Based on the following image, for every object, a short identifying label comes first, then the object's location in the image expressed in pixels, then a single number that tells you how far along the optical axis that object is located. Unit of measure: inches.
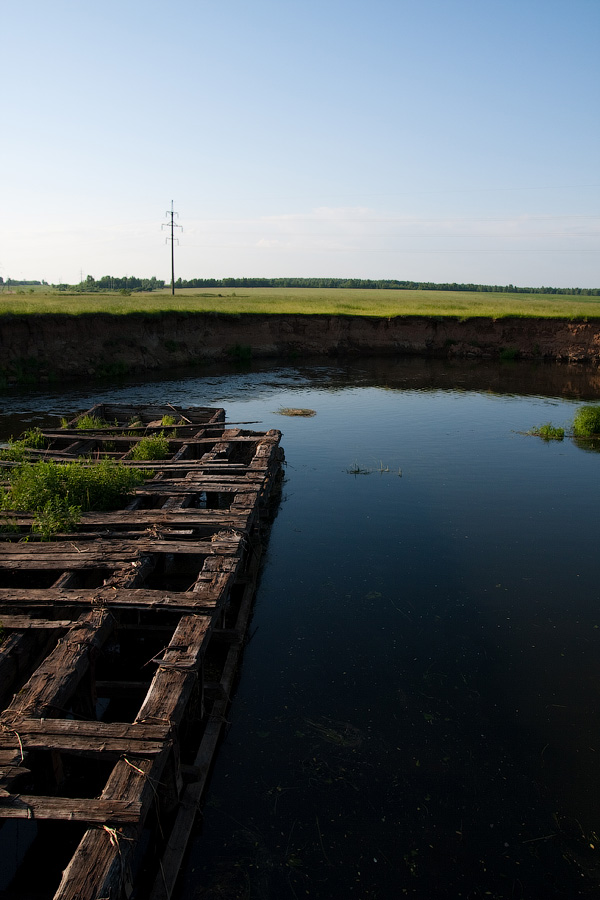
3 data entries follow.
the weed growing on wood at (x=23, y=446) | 408.2
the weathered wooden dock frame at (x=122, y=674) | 152.9
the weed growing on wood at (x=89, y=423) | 521.3
